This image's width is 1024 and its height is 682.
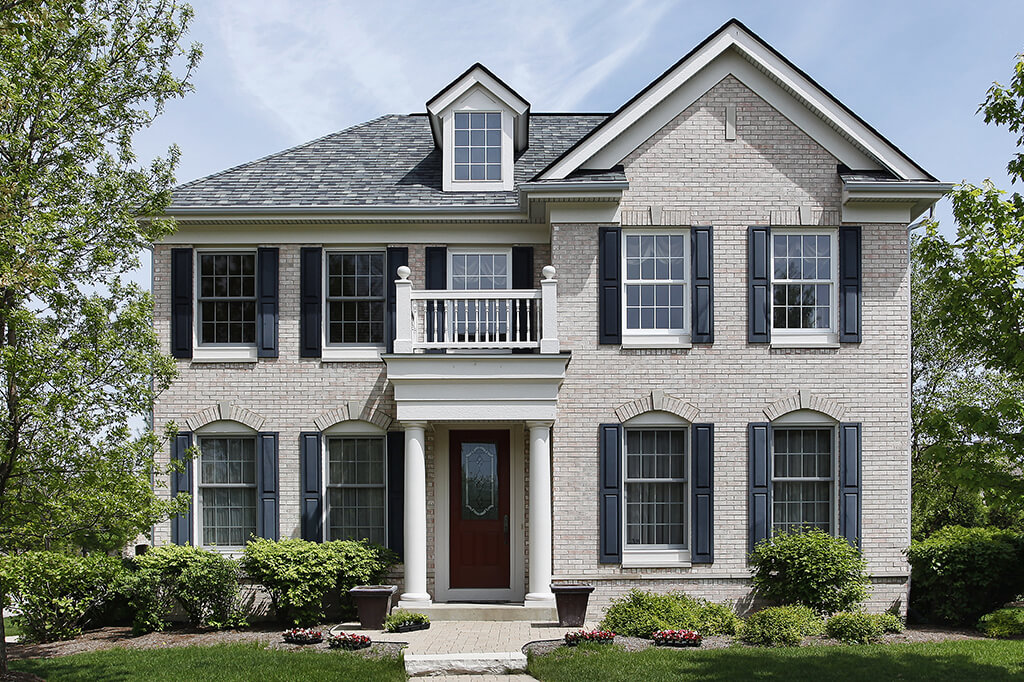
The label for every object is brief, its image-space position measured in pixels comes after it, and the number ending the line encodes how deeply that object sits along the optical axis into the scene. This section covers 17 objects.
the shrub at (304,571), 12.98
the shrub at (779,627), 11.46
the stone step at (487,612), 13.04
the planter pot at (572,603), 12.60
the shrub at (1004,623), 12.34
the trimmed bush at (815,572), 12.96
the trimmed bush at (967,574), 13.17
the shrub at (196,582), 13.12
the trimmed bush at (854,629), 11.84
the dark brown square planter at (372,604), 12.75
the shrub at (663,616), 12.04
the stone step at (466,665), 10.54
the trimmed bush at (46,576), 8.84
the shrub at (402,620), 12.53
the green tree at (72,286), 9.20
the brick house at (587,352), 13.69
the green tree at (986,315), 8.84
